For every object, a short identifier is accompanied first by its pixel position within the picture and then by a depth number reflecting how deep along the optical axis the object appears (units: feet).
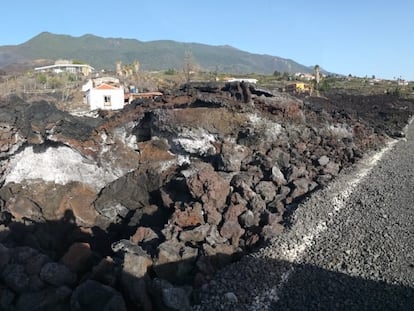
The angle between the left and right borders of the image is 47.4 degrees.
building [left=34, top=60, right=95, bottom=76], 413.80
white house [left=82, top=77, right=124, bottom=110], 162.20
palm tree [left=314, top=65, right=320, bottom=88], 310.98
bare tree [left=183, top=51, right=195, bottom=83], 251.80
